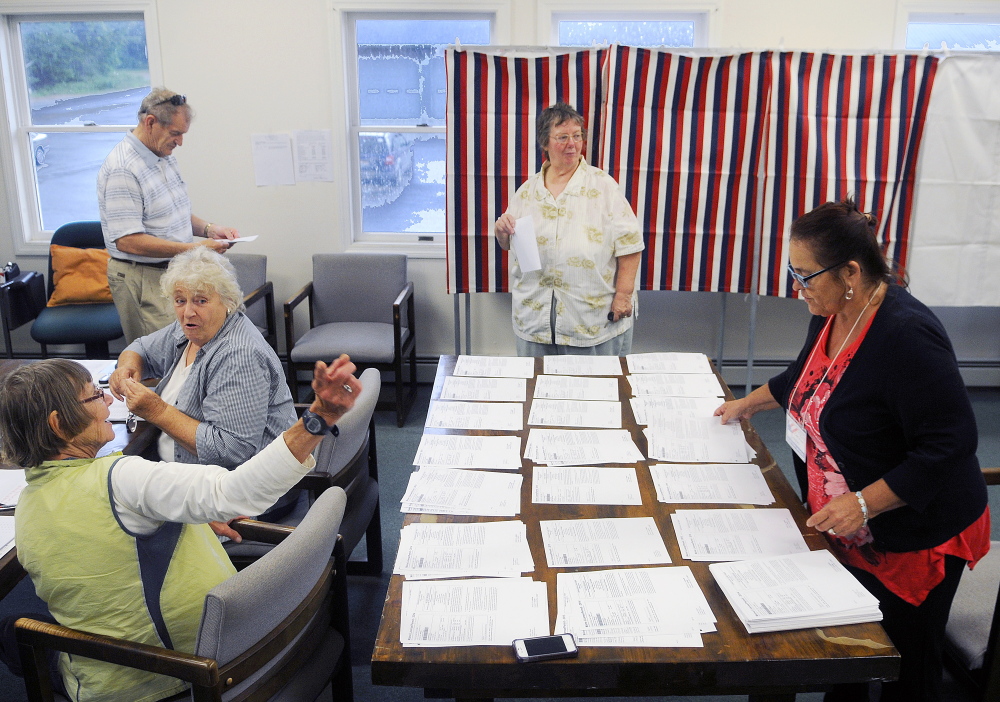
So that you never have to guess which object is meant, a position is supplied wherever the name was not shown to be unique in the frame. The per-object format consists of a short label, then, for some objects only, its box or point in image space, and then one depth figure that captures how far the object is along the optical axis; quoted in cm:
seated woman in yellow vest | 144
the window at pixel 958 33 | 439
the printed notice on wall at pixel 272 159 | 448
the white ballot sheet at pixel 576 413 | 223
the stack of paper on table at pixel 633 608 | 136
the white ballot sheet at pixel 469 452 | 198
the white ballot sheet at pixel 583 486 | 182
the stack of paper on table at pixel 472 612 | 136
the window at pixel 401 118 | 445
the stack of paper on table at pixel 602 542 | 158
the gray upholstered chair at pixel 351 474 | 212
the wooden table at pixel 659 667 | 131
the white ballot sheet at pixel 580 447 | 201
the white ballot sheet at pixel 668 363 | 263
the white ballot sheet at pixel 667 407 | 225
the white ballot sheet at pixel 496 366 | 262
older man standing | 336
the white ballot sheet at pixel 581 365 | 266
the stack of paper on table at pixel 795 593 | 138
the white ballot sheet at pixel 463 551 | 154
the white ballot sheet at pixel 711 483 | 182
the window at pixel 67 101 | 452
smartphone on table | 131
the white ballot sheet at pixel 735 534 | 160
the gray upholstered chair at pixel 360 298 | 431
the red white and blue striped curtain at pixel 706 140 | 390
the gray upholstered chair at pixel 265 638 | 137
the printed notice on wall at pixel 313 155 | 448
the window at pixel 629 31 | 438
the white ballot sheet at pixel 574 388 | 243
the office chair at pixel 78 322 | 413
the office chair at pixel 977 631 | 171
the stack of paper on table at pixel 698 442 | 202
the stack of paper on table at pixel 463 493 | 177
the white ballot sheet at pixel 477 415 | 220
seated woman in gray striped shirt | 213
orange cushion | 436
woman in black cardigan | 155
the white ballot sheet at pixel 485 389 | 241
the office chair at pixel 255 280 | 446
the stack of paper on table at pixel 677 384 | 243
